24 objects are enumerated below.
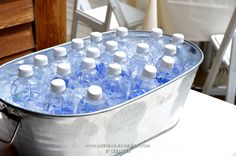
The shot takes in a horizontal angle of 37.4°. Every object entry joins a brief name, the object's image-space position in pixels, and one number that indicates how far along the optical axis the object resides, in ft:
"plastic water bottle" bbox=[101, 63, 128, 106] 2.04
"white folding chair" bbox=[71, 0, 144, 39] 5.31
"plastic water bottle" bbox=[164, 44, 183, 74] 2.35
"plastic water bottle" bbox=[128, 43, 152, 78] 2.33
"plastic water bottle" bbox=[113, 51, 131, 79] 2.21
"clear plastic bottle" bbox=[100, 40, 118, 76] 2.35
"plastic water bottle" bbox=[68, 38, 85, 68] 2.34
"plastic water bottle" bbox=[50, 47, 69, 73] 2.24
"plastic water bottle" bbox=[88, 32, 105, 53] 2.45
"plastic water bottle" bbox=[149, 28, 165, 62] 2.50
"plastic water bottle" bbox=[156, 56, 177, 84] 2.18
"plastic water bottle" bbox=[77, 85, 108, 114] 1.85
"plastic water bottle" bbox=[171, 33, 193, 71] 2.48
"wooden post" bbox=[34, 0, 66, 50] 2.64
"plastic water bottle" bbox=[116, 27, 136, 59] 2.51
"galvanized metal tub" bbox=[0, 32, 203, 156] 1.77
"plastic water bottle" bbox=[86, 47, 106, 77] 2.23
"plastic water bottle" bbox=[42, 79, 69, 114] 1.85
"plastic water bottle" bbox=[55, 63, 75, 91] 2.01
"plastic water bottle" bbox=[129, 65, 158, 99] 2.08
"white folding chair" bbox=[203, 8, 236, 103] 4.28
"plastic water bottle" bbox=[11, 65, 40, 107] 1.97
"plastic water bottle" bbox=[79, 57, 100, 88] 2.14
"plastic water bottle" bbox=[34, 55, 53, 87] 2.09
